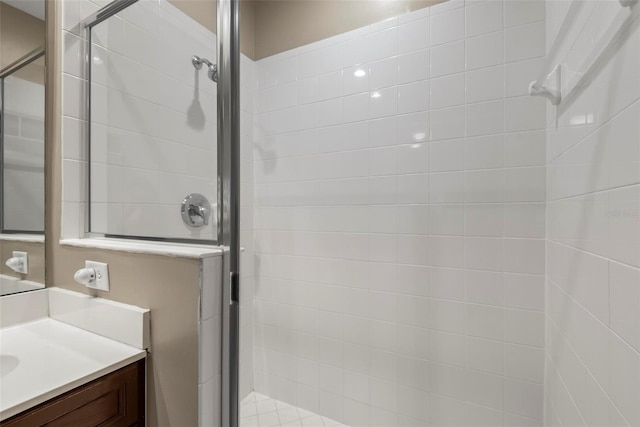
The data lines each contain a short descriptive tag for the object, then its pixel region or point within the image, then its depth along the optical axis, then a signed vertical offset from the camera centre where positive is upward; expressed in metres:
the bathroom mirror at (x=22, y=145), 0.98 +0.23
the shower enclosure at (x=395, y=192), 0.75 +0.08
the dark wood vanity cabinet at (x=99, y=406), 0.62 -0.46
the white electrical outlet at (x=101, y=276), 0.92 -0.20
